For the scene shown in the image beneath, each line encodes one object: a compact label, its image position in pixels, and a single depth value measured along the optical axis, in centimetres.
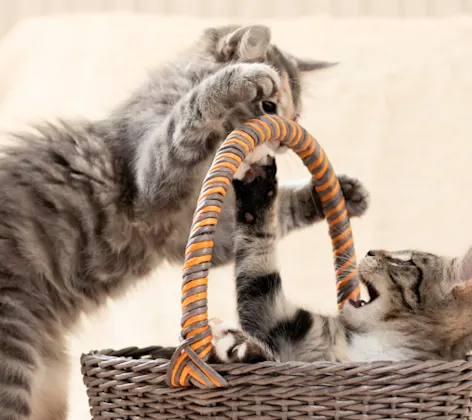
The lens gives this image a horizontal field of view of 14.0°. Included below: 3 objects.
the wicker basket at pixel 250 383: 131
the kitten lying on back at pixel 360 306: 140
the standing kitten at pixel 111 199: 148
